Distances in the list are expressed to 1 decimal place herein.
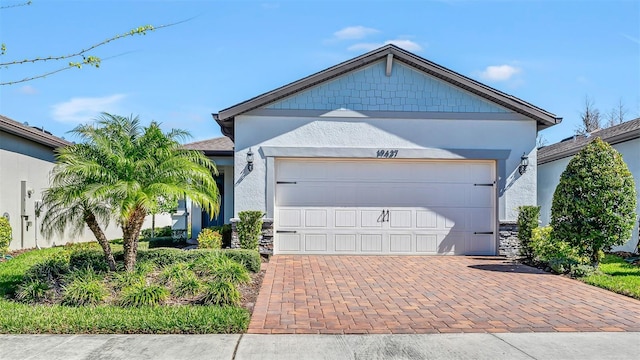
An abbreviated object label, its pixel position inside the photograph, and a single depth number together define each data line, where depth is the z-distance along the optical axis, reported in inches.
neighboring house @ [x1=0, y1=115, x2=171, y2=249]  507.2
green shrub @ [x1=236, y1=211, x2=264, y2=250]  464.1
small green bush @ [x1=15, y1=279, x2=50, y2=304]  274.5
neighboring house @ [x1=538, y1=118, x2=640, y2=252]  500.7
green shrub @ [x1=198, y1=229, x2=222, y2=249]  454.6
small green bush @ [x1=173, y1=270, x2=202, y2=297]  277.0
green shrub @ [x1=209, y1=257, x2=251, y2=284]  300.5
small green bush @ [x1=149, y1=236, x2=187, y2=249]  588.5
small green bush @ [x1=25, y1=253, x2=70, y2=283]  301.1
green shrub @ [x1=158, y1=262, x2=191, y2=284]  302.7
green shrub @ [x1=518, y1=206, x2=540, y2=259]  466.3
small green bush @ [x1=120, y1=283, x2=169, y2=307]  257.6
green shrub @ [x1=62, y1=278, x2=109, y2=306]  263.0
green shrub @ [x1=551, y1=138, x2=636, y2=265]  372.8
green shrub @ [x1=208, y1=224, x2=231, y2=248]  510.3
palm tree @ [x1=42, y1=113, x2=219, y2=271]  294.7
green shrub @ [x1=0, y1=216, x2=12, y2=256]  443.8
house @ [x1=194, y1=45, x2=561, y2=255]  489.4
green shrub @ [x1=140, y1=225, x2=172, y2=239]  774.1
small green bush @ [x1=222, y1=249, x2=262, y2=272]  369.1
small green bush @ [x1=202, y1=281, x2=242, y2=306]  262.7
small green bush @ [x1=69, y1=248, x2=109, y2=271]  327.3
